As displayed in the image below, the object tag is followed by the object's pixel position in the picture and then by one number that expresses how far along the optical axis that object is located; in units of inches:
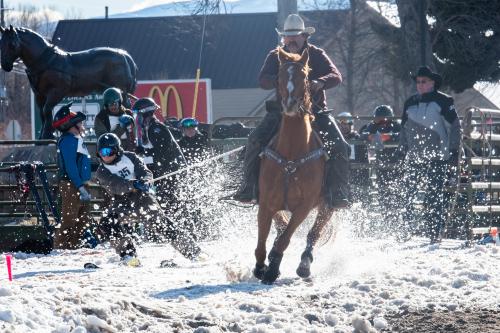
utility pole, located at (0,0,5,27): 2459.4
